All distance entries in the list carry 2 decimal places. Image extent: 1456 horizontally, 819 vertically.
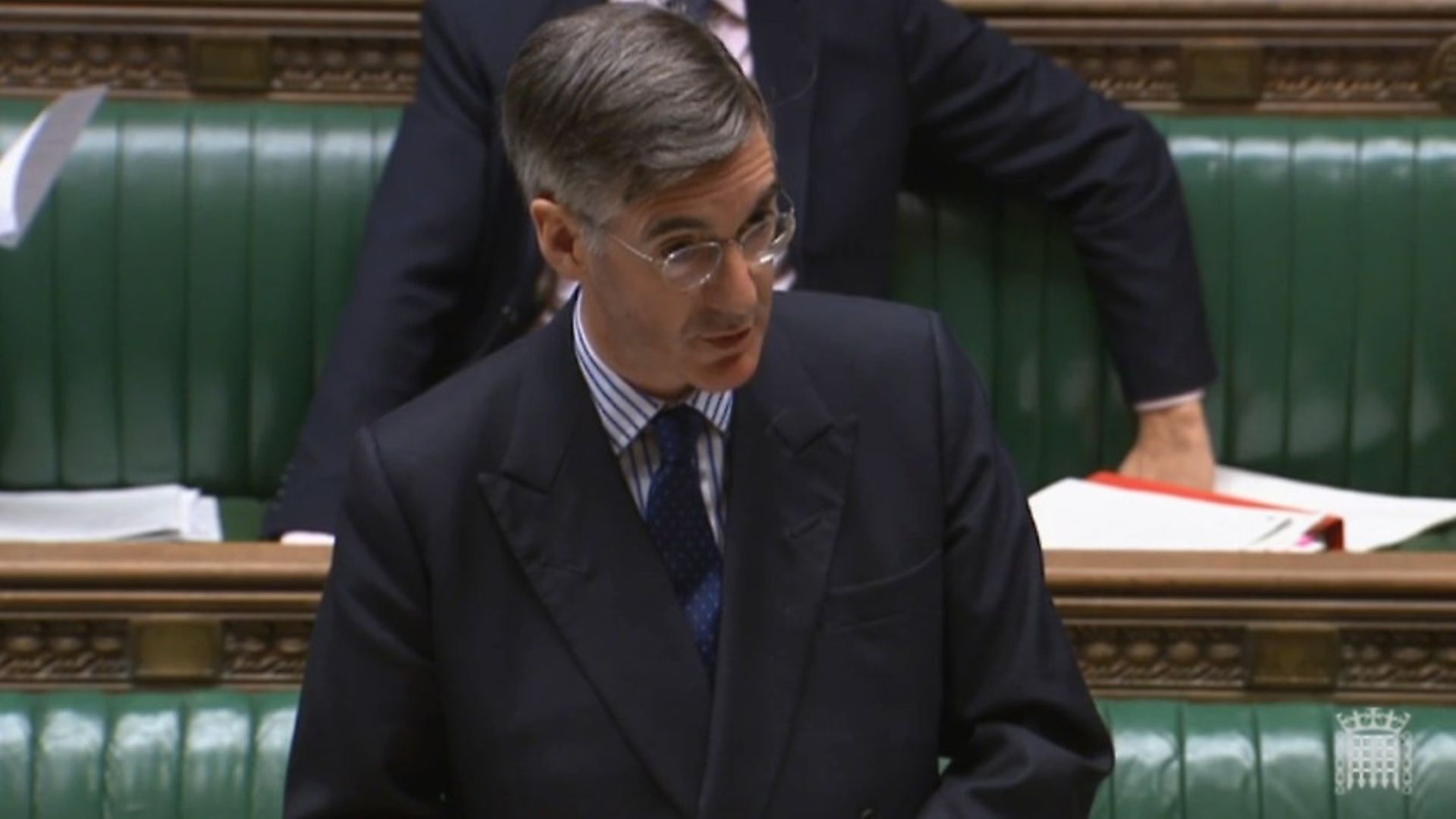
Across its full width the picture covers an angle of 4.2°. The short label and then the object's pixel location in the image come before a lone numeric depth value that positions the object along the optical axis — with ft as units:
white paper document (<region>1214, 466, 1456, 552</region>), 52.82
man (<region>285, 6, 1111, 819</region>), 47.50
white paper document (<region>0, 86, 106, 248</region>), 51.58
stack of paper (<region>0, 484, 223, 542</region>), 52.67
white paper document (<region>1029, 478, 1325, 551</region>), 51.72
